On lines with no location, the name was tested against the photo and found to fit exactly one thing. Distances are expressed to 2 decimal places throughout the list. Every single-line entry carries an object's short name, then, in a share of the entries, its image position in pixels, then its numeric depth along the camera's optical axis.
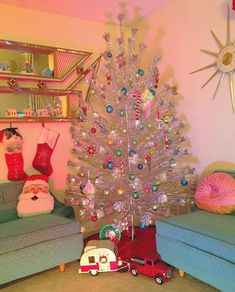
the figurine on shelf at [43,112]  3.09
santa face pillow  2.59
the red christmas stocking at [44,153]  3.11
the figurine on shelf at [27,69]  2.95
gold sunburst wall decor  2.61
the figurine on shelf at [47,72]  3.08
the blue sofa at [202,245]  1.78
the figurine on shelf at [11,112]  2.90
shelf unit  2.90
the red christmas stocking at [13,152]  2.88
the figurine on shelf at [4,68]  2.83
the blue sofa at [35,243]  2.10
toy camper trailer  2.29
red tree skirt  2.44
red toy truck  2.15
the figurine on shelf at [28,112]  3.00
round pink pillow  2.24
